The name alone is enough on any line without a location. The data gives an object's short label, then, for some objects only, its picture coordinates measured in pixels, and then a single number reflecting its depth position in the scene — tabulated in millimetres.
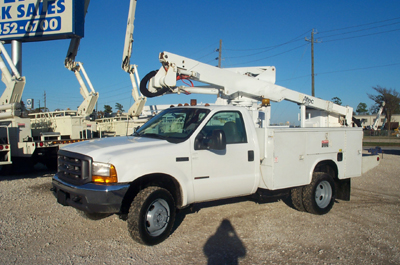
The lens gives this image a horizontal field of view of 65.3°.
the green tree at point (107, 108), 46156
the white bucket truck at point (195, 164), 4145
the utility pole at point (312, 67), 30902
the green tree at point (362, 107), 86912
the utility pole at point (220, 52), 31734
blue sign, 14172
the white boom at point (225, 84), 7559
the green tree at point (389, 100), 48062
